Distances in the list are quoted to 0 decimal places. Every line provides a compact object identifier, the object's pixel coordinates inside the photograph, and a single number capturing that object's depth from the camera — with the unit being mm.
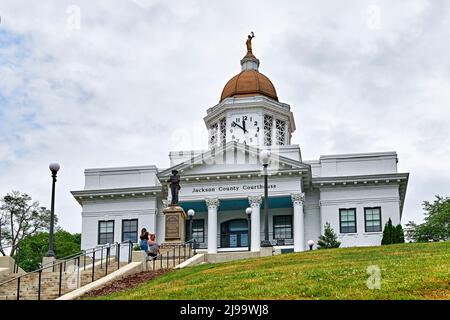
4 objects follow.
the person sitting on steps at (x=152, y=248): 33125
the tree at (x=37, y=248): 72500
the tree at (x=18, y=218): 71938
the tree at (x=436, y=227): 69500
